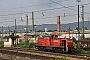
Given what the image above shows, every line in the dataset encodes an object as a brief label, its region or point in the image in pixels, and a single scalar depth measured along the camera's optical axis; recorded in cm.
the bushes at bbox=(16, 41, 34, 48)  4663
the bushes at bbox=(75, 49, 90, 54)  3216
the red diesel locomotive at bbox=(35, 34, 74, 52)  3067
